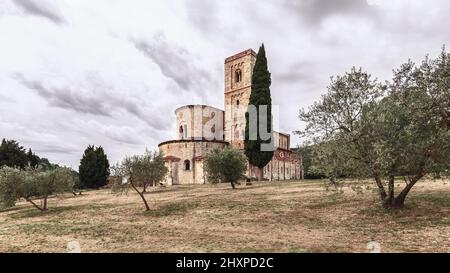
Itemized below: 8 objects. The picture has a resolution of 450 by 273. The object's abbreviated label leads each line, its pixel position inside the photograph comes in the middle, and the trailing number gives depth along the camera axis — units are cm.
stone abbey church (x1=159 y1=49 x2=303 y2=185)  6450
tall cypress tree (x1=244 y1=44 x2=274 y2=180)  5547
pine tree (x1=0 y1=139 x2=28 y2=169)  7031
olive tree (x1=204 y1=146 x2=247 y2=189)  4156
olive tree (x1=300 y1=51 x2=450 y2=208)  1947
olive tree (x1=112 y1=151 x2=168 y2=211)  3141
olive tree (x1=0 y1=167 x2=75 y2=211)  3478
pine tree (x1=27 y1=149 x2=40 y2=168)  7992
